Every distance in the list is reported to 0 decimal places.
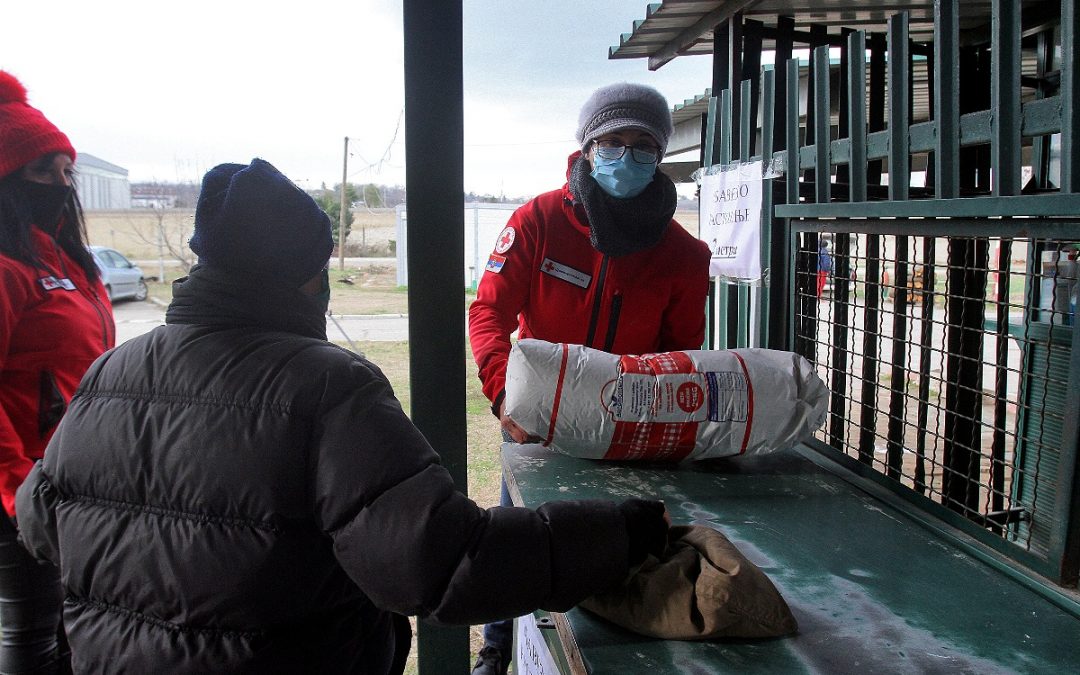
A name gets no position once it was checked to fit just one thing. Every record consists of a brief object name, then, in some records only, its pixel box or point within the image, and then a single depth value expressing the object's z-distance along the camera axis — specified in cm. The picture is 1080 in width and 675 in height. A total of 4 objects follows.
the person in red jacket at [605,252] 226
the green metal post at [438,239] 178
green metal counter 114
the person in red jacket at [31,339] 214
